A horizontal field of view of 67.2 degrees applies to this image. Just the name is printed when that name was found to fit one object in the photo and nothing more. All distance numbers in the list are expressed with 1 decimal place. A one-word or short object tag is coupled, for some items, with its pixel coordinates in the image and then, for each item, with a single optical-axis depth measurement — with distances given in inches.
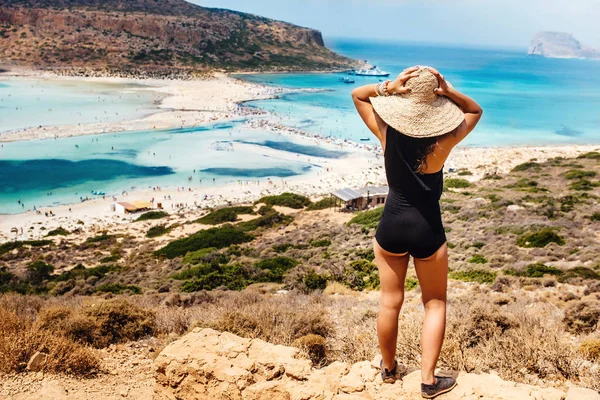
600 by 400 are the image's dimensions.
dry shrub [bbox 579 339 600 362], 141.4
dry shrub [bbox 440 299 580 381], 126.8
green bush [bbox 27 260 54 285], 515.2
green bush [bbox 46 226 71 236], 778.6
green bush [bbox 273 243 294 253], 534.0
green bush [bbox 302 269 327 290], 329.4
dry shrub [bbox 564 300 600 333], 186.4
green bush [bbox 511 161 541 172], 1053.0
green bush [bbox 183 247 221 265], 510.7
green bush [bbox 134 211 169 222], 864.3
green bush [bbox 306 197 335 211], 847.1
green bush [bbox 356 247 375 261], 425.4
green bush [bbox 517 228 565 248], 393.4
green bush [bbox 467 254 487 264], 365.6
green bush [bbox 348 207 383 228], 595.2
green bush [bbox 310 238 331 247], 534.6
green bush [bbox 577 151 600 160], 1074.9
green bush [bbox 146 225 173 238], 746.4
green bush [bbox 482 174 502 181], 952.0
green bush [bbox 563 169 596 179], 808.3
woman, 93.0
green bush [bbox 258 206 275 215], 831.3
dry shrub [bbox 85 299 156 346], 177.8
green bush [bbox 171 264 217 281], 423.5
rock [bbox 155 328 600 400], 94.9
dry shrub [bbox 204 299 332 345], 164.9
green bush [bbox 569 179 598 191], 691.3
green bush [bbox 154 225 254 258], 602.2
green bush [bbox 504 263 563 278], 302.8
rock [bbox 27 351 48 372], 128.0
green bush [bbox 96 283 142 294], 362.6
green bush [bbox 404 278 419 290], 301.4
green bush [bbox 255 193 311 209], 880.9
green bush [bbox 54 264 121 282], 507.8
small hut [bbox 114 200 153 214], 903.7
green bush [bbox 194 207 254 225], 788.6
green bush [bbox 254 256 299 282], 384.5
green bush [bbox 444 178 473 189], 878.4
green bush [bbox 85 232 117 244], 724.0
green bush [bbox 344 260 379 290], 329.7
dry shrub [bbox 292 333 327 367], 150.6
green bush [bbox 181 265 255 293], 356.2
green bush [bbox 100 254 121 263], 597.9
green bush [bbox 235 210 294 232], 721.6
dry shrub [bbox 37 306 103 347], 166.4
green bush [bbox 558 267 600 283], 285.3
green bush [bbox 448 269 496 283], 308.3
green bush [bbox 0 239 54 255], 697.6
